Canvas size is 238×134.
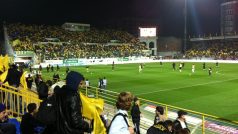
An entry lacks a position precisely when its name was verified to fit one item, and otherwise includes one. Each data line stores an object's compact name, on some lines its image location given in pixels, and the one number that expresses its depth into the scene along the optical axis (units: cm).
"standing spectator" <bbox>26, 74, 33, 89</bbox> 1095
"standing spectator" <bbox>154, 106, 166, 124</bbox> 437
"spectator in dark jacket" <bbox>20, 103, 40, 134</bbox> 384
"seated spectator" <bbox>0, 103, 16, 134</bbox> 339
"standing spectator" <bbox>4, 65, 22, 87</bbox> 723
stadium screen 6495
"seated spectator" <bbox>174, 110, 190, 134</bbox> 443
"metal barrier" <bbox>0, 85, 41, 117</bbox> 615
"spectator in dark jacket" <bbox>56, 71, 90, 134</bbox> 272
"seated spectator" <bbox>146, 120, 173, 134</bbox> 324
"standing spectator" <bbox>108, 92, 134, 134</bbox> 266
